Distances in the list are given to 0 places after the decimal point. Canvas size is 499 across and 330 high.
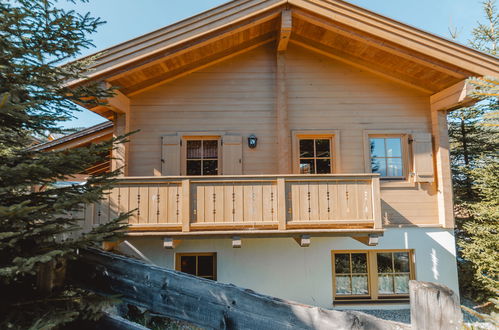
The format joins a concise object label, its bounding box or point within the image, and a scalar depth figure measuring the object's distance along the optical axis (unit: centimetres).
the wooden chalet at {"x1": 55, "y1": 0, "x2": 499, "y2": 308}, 571
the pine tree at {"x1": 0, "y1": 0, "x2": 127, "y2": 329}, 168
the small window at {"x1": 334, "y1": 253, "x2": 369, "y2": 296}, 657
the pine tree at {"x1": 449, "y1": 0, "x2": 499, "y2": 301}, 638
